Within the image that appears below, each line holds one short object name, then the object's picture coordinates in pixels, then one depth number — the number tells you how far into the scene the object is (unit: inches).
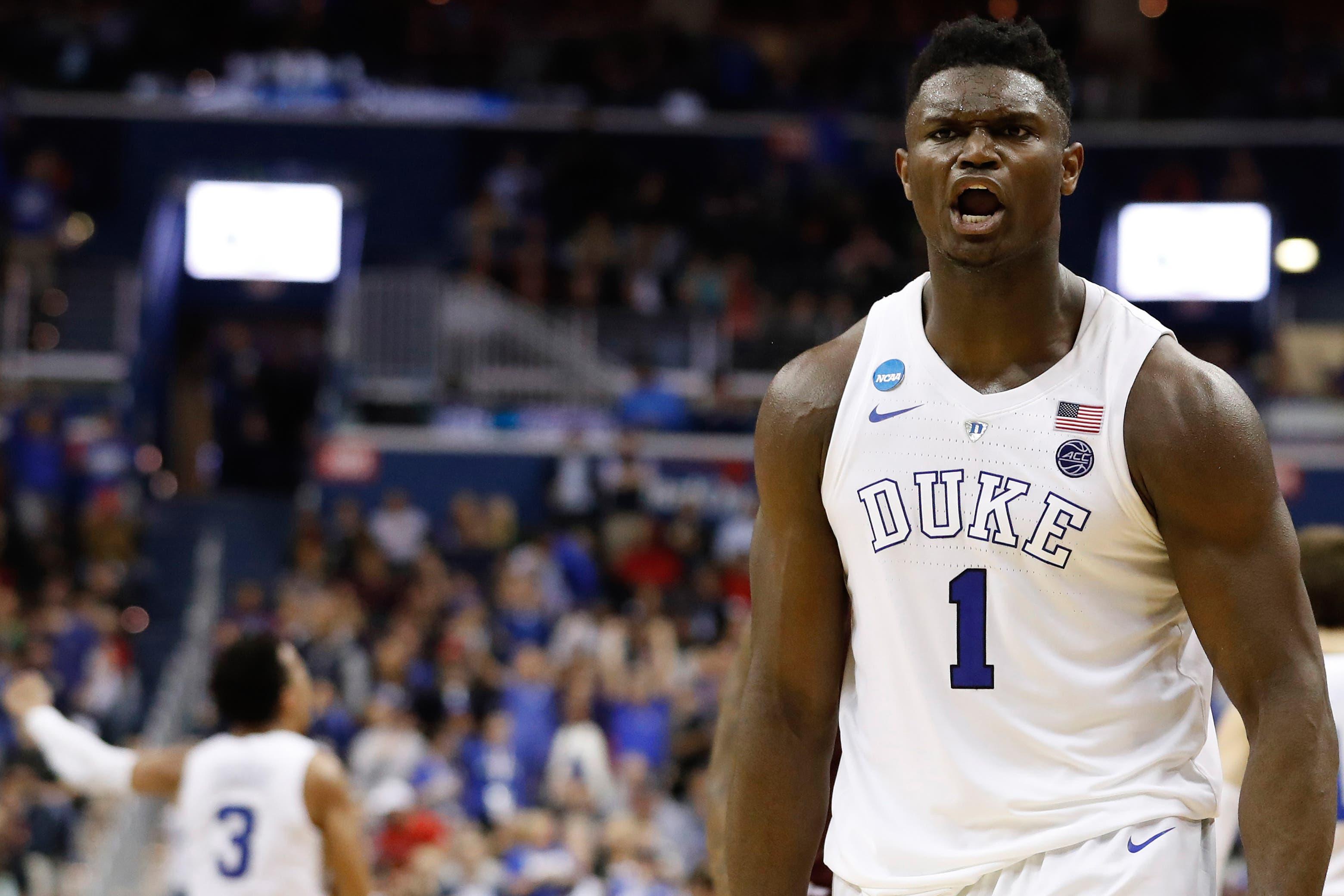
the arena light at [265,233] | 843.4
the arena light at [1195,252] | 832.9
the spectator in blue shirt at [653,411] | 688.4
